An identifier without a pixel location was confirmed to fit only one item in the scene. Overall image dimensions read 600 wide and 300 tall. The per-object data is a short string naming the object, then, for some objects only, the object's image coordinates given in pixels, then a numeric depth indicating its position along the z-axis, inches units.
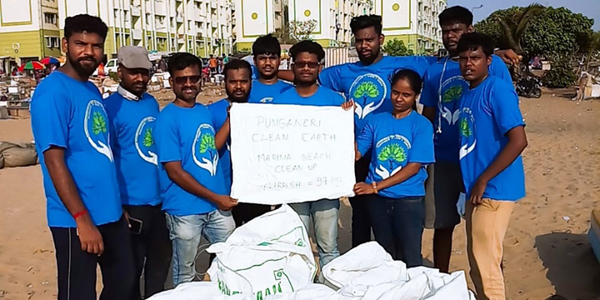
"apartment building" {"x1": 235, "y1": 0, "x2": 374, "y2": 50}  2281.0
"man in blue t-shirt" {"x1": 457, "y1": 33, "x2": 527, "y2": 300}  124.3
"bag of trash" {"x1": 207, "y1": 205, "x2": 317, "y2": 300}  105.6
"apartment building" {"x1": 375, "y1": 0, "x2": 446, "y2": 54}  2544.3
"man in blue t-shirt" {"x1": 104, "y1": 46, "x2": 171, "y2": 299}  134.3
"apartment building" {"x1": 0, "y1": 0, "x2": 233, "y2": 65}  1765.5
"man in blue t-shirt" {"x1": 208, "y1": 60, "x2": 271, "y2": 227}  137.8
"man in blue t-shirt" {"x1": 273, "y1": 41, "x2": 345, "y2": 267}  142.5
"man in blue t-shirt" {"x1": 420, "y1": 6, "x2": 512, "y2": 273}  147.9
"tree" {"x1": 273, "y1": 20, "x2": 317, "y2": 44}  1923.0
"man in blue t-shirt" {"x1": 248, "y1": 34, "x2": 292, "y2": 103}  153.1
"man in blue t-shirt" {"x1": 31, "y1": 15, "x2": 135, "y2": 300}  105.0
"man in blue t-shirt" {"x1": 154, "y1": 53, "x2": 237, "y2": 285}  129.0
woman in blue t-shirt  138.8
